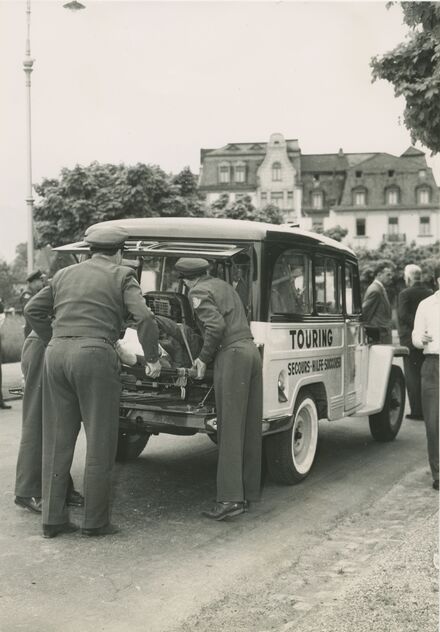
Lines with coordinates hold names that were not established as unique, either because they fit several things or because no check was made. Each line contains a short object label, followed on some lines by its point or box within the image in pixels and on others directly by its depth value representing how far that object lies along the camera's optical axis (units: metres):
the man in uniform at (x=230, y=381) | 5.77
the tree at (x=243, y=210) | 37.97
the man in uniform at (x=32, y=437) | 5.90
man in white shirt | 6.79
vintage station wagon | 6.18
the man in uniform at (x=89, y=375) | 5.20
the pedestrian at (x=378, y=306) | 11.32
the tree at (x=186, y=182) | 27.41
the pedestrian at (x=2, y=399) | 11.57
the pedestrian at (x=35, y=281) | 7.12
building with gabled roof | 73.06
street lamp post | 13.22
